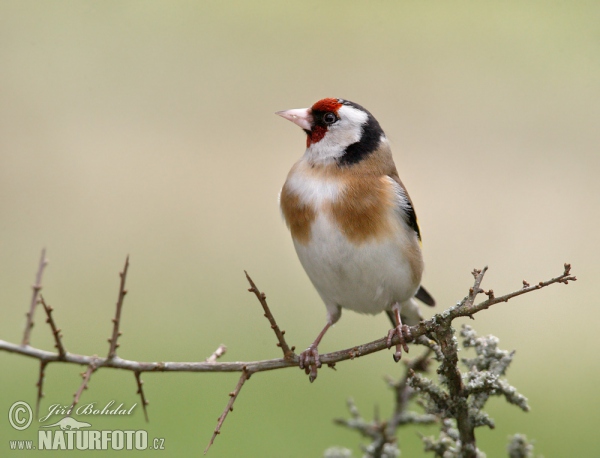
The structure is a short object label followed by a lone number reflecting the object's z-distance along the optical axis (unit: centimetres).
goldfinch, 249
